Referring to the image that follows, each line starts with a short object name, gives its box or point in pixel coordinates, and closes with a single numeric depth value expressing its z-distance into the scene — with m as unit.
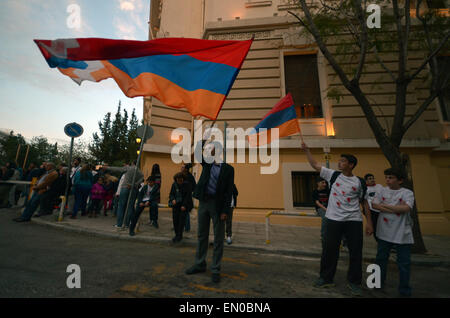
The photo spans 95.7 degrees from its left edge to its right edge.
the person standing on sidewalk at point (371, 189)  3.53
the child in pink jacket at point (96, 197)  8.22
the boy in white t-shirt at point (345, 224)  3.06
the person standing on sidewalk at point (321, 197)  5.65
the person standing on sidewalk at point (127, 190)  6.49
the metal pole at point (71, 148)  6.88
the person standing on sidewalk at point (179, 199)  5.32
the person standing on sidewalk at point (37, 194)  6.77
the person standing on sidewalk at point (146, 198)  5.83
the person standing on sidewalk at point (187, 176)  5.57
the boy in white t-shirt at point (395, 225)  3.03
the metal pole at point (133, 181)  6.20
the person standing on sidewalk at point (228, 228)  5.68
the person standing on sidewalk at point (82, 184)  7.59
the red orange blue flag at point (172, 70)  4.00
